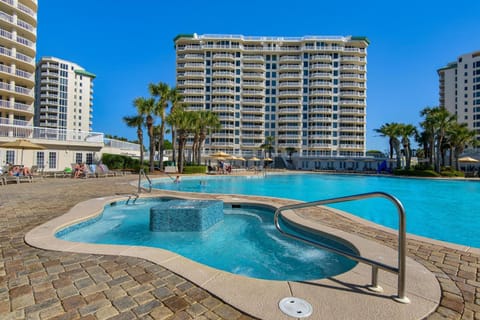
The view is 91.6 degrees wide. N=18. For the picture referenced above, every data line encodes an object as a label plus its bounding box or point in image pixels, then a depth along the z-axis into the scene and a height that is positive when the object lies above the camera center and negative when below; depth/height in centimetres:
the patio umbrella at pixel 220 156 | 2867 +35
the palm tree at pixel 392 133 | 3731 +441
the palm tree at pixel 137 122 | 2728 +431
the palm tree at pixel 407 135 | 3516 +380
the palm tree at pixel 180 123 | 2594 +397
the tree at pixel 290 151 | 5338 +188
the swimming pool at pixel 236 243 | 418 -197
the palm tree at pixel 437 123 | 2825 +450
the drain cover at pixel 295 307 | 216 -143
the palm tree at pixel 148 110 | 2438 +511
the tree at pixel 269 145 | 5287 +317
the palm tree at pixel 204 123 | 2993 +477
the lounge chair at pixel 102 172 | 1900 -111
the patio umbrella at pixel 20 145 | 1489 +83
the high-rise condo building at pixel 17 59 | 2772 +1219
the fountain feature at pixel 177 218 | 620 -159
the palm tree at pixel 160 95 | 2492 +680
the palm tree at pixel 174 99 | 2577 +665
